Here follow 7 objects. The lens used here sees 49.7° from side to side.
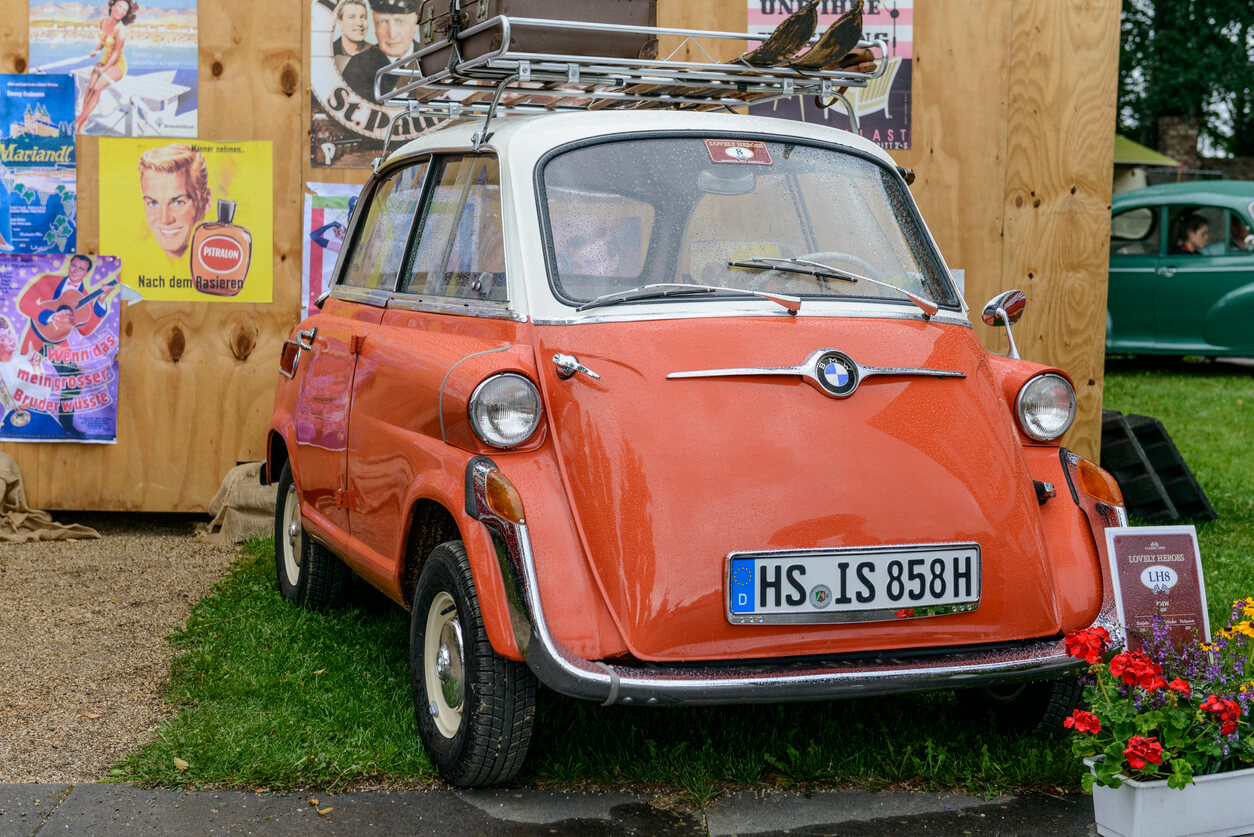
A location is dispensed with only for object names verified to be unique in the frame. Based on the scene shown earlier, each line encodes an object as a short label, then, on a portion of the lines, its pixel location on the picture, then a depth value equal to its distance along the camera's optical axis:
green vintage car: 14.59
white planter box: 3.23
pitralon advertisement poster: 7.02
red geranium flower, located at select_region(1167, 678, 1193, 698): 3.30
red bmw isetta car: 3.34
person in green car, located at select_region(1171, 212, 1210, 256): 14.95
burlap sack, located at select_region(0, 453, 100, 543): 6.95
